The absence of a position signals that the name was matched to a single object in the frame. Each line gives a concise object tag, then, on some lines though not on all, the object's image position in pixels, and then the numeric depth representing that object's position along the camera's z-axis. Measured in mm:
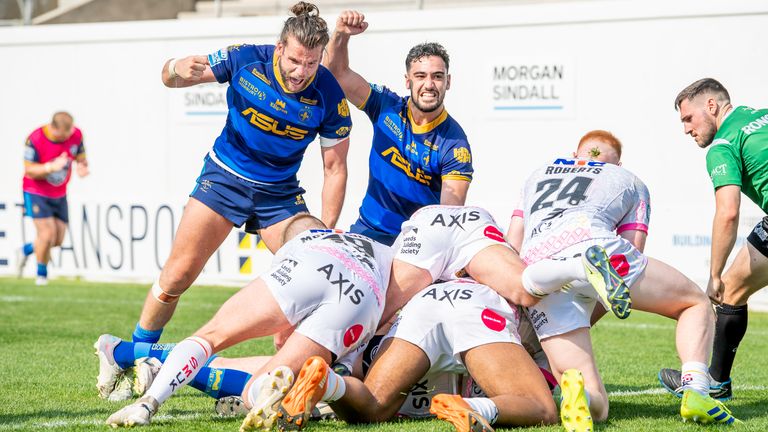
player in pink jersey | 29422
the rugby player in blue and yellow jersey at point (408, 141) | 14227
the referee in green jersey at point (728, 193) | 12227
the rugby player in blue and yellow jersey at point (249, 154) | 13672
